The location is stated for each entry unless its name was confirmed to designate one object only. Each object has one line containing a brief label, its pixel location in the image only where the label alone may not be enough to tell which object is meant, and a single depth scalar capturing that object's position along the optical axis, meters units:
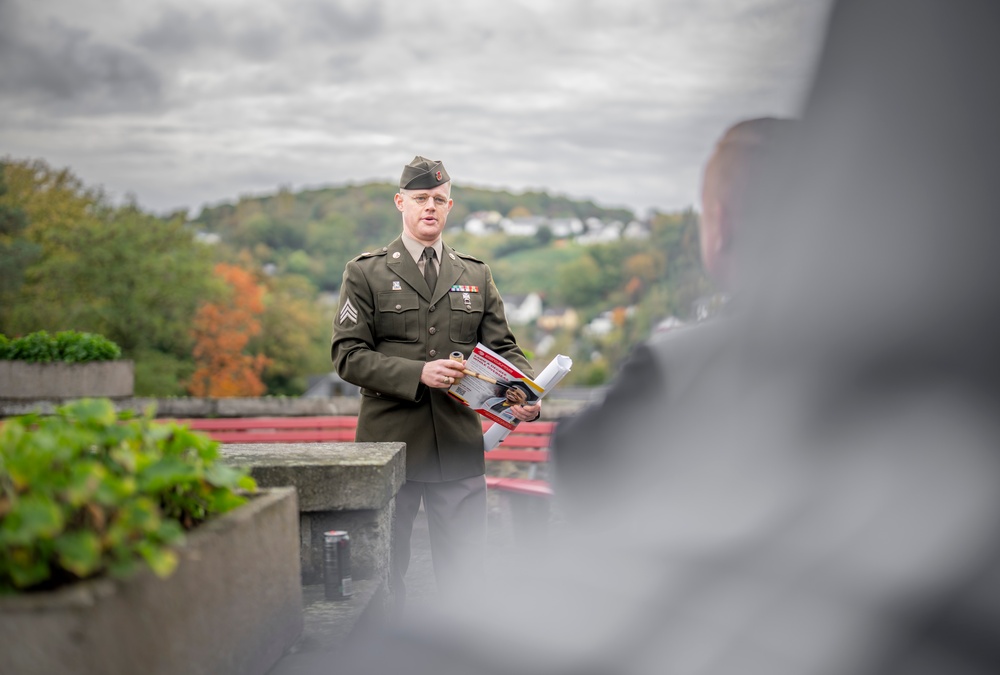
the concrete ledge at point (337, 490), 2.78
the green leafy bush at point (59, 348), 11.47
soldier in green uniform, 3.66
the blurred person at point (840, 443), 0.94
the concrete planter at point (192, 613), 1.23
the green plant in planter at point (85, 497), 1.26
